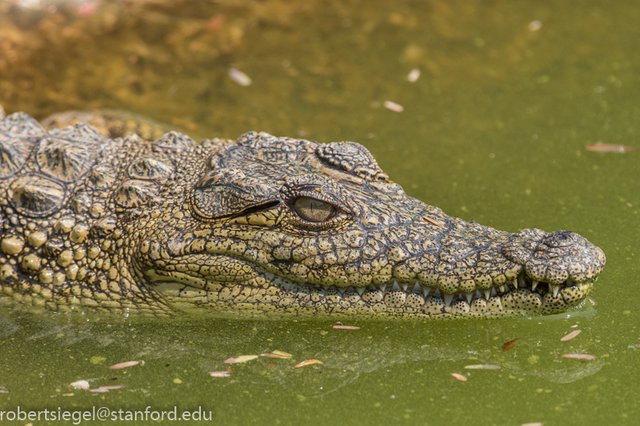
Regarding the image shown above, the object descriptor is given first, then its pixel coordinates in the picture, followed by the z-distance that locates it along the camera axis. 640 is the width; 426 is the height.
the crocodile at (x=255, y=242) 11.79
